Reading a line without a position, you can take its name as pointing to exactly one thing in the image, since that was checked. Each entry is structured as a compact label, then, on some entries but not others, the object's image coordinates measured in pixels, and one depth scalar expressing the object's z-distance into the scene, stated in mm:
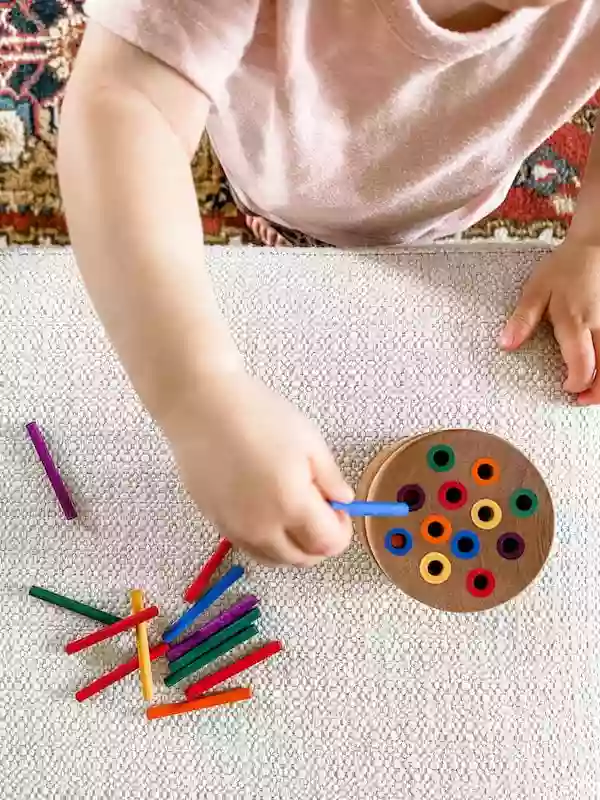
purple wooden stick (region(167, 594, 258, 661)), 445
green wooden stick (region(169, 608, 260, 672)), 443
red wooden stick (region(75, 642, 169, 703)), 440
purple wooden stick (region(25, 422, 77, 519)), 455
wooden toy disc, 436
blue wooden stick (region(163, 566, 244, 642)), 449
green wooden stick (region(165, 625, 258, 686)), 443
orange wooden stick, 440
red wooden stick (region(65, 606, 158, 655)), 441
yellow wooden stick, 436
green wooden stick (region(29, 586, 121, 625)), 448
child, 346
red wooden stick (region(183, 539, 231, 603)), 451
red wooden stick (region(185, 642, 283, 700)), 443
